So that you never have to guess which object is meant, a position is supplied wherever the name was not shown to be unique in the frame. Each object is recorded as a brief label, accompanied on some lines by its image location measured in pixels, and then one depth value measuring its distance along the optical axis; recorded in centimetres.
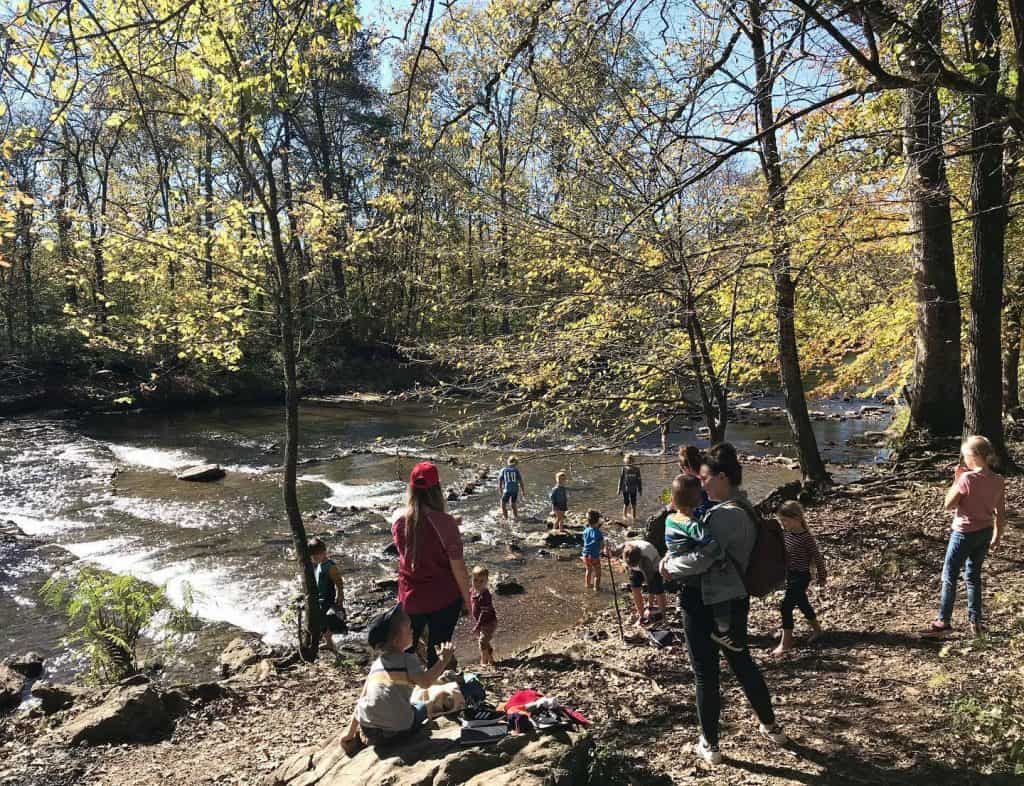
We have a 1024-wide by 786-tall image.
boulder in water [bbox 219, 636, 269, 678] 781
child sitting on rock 368
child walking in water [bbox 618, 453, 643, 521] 1349
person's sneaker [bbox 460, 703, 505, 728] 361
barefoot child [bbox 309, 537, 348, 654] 843
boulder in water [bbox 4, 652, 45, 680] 800
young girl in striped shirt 564
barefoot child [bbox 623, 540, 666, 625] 783
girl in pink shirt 509
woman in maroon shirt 472
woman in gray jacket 374
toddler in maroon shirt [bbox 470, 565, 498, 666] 762
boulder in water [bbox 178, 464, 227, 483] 1721
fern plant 744
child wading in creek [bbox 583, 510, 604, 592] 1018
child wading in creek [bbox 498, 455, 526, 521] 1387
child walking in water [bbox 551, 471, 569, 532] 1291
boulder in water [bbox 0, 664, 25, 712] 712
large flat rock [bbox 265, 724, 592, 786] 301
